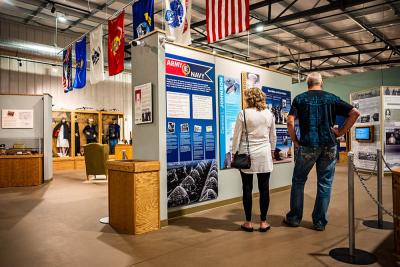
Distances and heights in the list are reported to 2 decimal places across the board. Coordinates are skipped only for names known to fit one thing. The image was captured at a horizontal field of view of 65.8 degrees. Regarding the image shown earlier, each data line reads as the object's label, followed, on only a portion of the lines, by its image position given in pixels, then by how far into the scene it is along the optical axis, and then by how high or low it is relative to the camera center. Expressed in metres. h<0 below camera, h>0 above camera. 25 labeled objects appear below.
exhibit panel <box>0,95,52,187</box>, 8.06 +0.43
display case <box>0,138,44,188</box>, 7.52 -0.58
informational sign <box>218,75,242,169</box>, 4.78 +0.43
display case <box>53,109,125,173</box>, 11.17 +0.47
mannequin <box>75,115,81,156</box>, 11.55 +0.07
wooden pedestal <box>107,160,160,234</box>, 3.45 -0.62
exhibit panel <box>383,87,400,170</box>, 8.23 +0.35
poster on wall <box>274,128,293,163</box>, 5.87 -0.11
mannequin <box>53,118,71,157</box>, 11.13 +0.25
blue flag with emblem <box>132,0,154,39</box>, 5.55 +2.31
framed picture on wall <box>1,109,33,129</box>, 8.13 +0.67
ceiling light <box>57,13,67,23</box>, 9.06 +3.70
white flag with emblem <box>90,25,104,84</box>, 7.11 +2.03
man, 3.38 +0.07
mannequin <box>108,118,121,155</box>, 12.46 +0.29
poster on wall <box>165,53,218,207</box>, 4.04 +0.14
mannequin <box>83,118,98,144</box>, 11.84 +0.41
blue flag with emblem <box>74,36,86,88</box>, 8.07 +2.11
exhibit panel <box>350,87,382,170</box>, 8.48 +0.26
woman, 3.34 -0.04
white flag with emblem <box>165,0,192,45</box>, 5.34 +2.15
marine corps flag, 6.46 +2.09
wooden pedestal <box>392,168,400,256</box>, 2.58 -0.56
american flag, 5.04 +2.09
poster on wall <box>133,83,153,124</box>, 3.93 +0.50
